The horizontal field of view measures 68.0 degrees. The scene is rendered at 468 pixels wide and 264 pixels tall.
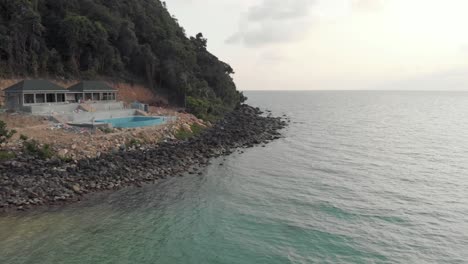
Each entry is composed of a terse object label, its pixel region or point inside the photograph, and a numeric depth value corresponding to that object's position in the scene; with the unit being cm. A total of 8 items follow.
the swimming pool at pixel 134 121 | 4091
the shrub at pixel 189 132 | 4318
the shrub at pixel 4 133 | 2944
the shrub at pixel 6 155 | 2749
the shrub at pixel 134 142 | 3588
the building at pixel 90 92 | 4806
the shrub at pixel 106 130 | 3681
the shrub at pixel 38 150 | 2912
